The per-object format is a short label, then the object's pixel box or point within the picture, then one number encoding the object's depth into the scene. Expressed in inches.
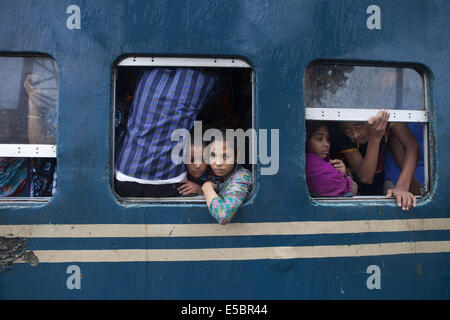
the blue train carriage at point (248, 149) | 72.8
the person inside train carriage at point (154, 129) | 75.5
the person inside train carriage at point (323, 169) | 80.7
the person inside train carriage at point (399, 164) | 87.2
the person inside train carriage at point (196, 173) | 78.5
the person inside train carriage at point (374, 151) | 80.1
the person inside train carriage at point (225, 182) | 71.3
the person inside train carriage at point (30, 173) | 76.4
